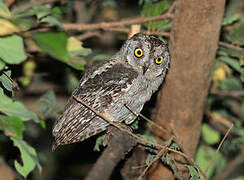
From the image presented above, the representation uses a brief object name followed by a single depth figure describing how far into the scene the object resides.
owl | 3.13
